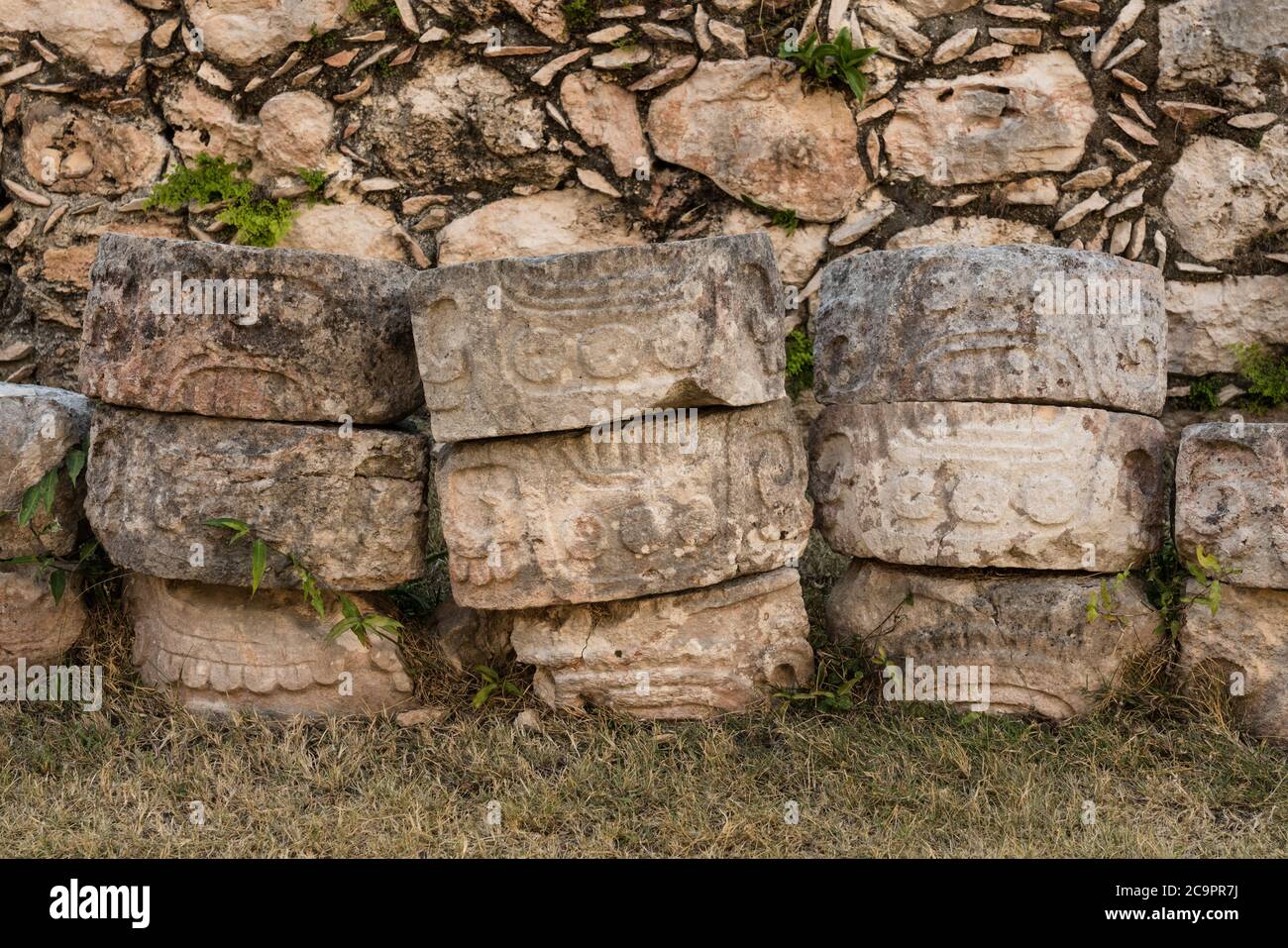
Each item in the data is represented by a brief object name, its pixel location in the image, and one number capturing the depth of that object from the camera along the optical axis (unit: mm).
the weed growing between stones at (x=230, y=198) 5203
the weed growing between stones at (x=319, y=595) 3283
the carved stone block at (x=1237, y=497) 3223
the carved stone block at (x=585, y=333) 3160
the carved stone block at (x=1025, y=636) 3428
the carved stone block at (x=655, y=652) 3441
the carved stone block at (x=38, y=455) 3568
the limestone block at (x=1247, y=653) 3297
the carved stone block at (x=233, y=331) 3293
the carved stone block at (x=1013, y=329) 3342
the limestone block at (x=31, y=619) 3645
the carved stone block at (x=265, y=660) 3525
